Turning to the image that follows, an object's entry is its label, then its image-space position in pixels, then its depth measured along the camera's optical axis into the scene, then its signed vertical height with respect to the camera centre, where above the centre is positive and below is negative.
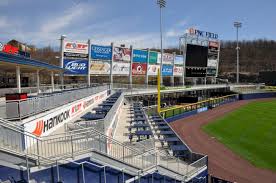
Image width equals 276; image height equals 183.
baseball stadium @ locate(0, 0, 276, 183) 6.48 -2.69
